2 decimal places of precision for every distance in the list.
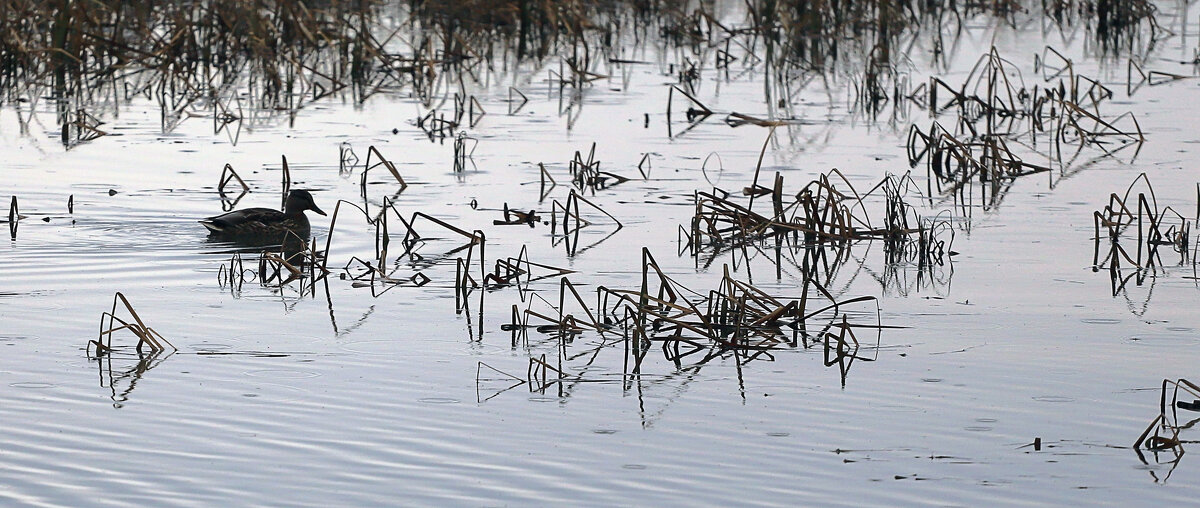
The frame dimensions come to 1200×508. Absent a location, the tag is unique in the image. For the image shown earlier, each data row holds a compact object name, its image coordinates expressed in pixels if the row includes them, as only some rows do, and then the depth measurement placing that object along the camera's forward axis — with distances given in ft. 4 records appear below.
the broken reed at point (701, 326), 45.78
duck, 65.26
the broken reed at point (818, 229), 61.00
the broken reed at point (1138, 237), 58.39
